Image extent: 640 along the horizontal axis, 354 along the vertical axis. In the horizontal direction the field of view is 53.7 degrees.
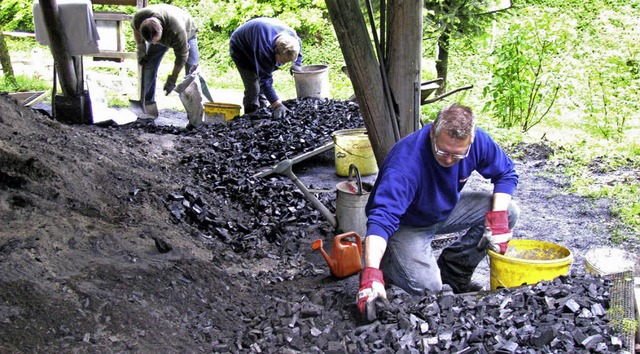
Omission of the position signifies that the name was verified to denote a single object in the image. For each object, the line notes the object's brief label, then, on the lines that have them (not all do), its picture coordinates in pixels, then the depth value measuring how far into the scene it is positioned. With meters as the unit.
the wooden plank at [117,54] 11.62
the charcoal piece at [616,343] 3.09
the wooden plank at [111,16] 11.91
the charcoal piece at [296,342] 3.34
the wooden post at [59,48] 7.70
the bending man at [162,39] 8.93
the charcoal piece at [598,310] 3.33
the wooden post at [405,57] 4.68
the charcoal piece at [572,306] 3.35
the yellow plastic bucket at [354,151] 7.00
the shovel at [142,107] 9.86
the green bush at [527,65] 9.22
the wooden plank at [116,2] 11.81
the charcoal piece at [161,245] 4.43
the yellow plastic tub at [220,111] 9.34
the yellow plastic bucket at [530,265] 3.77
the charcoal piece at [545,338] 3.15
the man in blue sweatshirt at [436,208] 3.61
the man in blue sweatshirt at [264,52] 8.03
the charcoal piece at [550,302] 3.42
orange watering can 4.54
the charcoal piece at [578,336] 3.12
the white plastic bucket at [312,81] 9.39
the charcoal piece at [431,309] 3.44
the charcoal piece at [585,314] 3.32
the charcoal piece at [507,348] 3.09
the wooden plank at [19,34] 17.53
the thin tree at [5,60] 12.63
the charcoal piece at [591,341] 3.09
